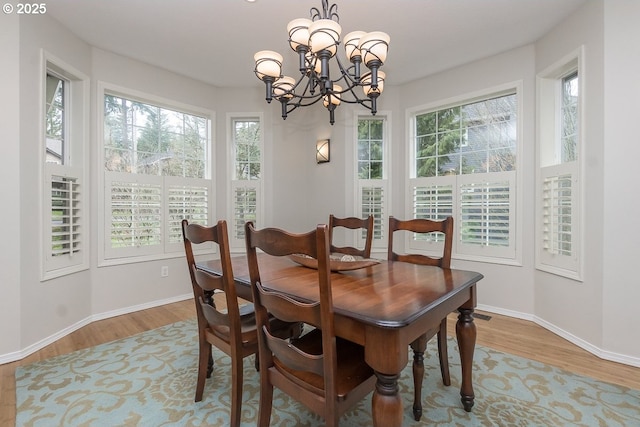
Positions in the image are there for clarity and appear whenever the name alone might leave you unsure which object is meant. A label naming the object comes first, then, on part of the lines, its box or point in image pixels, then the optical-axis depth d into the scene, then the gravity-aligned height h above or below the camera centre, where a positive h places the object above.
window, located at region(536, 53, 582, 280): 2.54 +0.37
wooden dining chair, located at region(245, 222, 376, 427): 1.06 -0.60
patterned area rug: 1.60 -1.13
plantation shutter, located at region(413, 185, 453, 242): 3.49 +0.09
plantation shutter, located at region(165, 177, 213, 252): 3.55 +0.07
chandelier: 1.60 +0.92
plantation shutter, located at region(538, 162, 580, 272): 2.54 -0.05
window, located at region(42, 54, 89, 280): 2.57 +0.36
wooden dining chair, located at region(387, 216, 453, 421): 1.58 -0.35
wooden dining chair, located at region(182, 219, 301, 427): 1.47 -0.62
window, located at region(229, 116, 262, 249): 4.00 +0.50
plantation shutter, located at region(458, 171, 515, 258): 3.10 -0.02
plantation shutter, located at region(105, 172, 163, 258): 3.15 -0.05
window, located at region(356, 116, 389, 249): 3.84 +0.50
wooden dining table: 1.04 -0.37
